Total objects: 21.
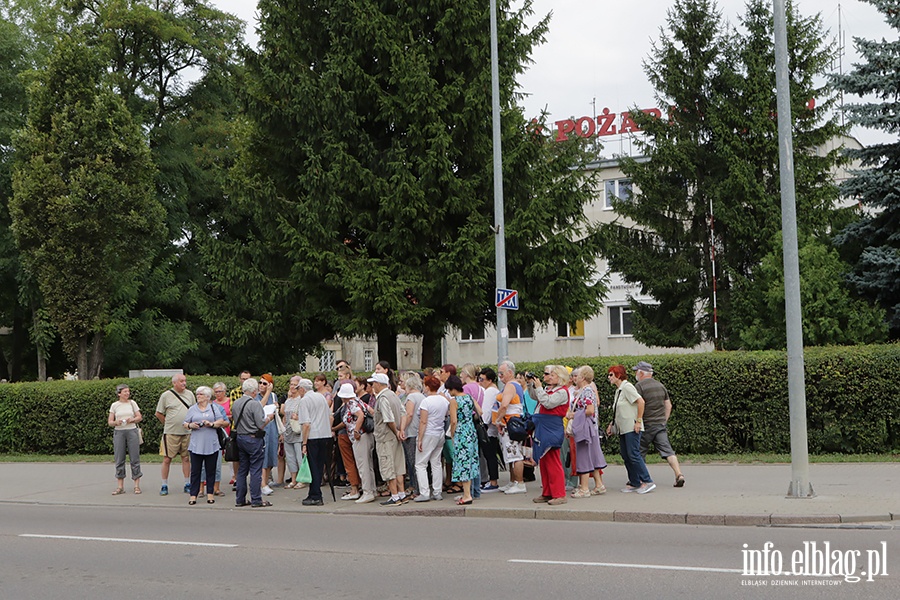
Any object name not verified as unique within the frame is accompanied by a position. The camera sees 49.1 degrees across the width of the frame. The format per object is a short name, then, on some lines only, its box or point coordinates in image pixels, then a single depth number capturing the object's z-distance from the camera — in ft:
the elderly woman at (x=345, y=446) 47.34
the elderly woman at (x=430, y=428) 43.73
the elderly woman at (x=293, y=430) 51.57
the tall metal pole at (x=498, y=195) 66.73
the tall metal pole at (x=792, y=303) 41.39
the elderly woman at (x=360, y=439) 45.52
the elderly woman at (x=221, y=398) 50.19
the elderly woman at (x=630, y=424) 44.93
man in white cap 44.55
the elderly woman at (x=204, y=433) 48.39
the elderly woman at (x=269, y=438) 52.65
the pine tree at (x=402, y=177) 79.82
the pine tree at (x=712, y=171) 93.66
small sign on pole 64.64
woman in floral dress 43.73
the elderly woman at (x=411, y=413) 44.45
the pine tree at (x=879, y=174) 73.20
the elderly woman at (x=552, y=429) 42.14
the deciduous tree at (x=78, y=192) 99.09
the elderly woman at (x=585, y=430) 44.21
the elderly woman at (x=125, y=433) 54.08
